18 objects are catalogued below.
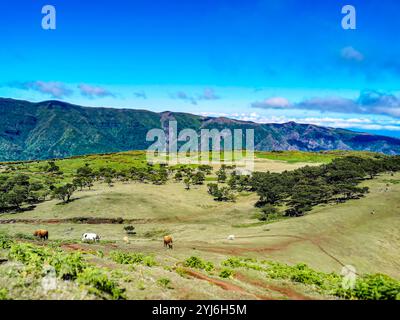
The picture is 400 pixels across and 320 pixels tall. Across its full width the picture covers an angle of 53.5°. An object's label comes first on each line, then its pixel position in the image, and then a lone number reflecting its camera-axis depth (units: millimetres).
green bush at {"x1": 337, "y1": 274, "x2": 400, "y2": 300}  23281
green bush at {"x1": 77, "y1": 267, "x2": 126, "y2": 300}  20234
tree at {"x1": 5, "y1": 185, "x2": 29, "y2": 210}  108312
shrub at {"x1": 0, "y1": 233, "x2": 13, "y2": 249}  35031
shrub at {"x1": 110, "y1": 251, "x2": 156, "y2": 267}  31141
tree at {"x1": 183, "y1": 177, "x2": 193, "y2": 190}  136225
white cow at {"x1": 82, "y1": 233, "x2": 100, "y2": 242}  56400
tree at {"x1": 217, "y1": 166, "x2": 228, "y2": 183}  154525
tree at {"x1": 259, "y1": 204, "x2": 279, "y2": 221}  92812
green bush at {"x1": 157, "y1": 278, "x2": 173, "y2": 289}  23453
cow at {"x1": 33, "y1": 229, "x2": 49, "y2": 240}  53103
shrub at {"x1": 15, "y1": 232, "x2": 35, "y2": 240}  53572
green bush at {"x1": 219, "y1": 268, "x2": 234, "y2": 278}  30031
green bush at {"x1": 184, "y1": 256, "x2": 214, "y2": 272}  32816
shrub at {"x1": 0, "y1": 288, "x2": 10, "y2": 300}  18195
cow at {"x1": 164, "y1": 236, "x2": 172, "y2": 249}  49003
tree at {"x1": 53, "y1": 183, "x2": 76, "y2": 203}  108312
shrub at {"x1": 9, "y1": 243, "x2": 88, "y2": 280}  21562
